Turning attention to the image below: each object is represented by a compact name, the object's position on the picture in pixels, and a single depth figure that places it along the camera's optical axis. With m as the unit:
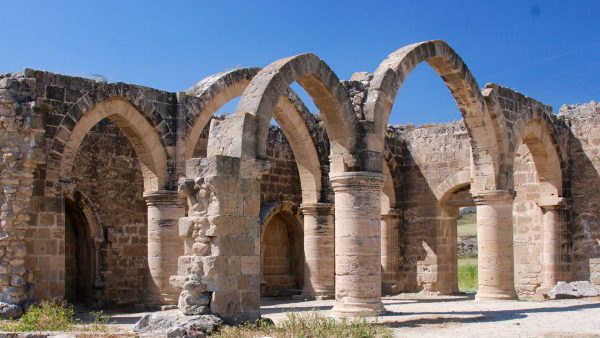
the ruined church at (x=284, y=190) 9.12
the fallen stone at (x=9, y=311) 10.57
